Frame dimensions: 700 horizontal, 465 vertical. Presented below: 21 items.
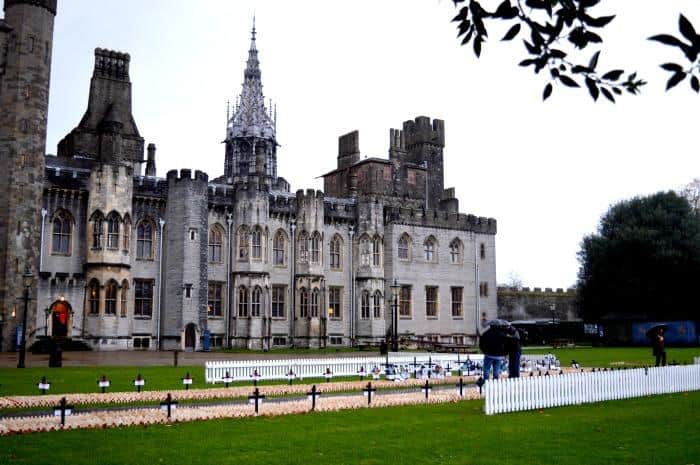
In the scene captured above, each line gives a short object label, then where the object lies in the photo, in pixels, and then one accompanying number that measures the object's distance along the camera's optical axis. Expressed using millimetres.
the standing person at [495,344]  17719
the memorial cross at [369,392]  16500
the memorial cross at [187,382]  19384
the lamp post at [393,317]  38103
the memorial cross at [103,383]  17897
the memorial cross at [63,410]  12617
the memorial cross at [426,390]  17416
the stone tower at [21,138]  38875
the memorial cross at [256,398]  14917
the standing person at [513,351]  18266
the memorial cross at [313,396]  15773
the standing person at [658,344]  25203
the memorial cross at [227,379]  21039
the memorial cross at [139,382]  18061
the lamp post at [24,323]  25392
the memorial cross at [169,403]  14005
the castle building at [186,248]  40312
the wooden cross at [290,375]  21934
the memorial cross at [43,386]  17016
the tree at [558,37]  5293
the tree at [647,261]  53906
